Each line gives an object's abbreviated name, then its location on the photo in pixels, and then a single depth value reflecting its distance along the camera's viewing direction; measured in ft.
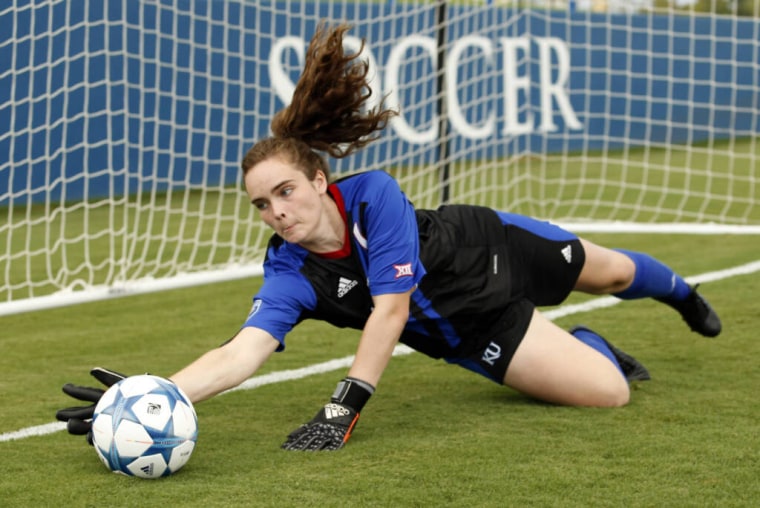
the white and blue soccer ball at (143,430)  24.16
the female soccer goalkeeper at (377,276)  27.12
